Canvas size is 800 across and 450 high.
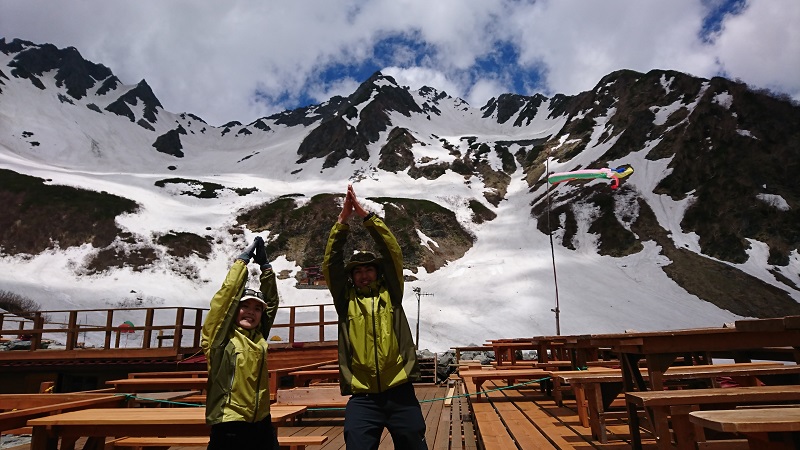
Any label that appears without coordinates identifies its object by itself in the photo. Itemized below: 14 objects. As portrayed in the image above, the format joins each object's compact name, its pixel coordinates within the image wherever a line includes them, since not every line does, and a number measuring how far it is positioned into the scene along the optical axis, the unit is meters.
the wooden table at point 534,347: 10.04
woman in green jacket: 3.13
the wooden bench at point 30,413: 3.75
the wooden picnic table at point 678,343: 3.45
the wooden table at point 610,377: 4.37
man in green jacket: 3.18
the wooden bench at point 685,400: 2.80
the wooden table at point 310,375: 8.40
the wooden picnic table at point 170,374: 9.57
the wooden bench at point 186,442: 4.38
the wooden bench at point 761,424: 1.90
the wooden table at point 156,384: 7.06
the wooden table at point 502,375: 7.46
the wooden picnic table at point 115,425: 3.61
